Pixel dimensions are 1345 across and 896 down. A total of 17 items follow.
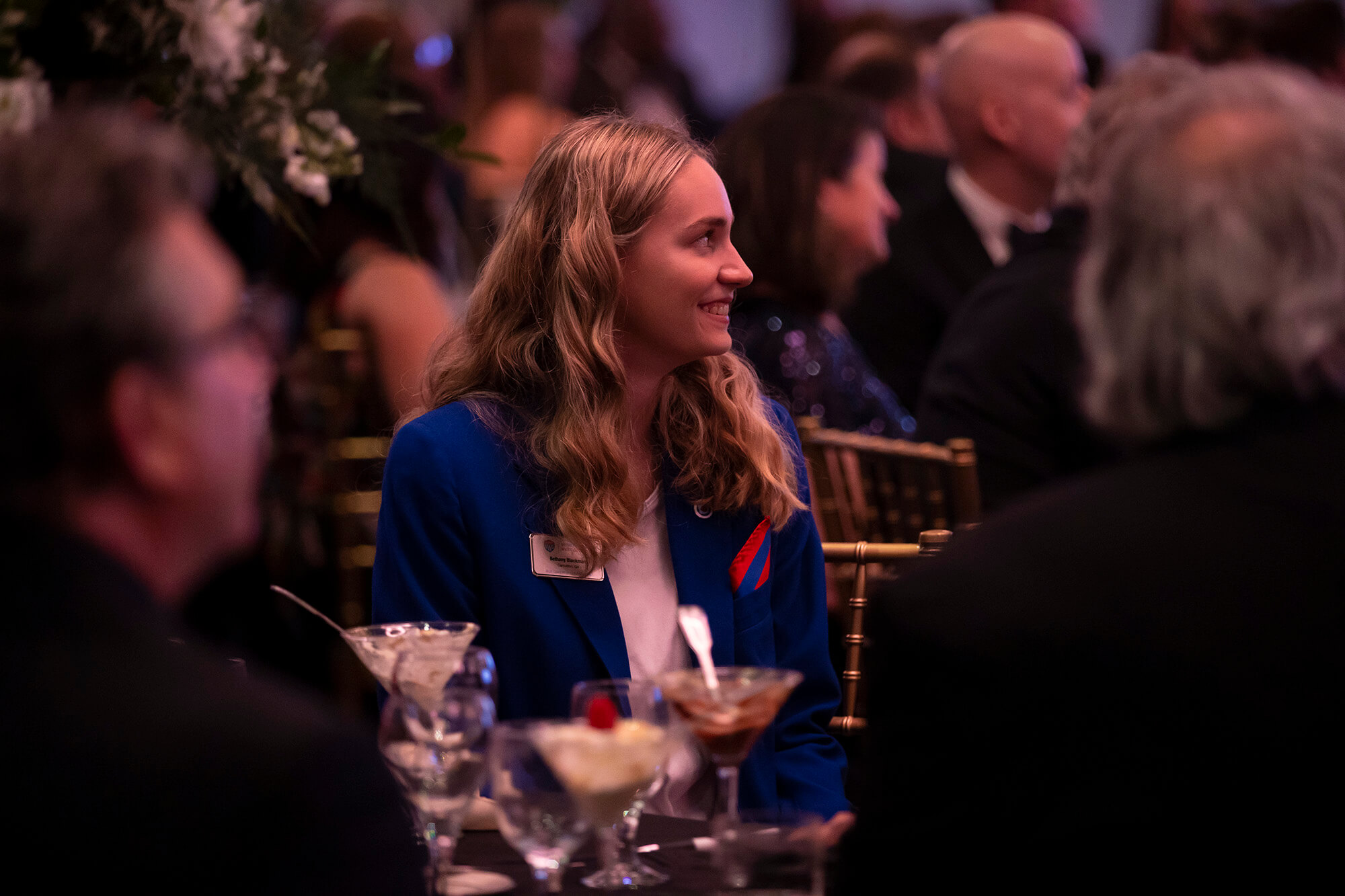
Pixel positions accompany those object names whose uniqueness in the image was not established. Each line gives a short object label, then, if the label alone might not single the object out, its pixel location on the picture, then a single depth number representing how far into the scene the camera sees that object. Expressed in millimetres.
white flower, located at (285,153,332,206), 3927
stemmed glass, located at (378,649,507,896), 3511
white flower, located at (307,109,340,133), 3954
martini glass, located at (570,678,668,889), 3526
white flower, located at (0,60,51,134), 3655
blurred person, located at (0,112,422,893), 2950
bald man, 5387
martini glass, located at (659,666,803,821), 3526
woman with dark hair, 4802
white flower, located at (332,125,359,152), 3961
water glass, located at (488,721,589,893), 3466
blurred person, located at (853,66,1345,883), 3342
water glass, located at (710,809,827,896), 3447
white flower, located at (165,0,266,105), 3819
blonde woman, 3928
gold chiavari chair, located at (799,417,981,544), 4514
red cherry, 3464
